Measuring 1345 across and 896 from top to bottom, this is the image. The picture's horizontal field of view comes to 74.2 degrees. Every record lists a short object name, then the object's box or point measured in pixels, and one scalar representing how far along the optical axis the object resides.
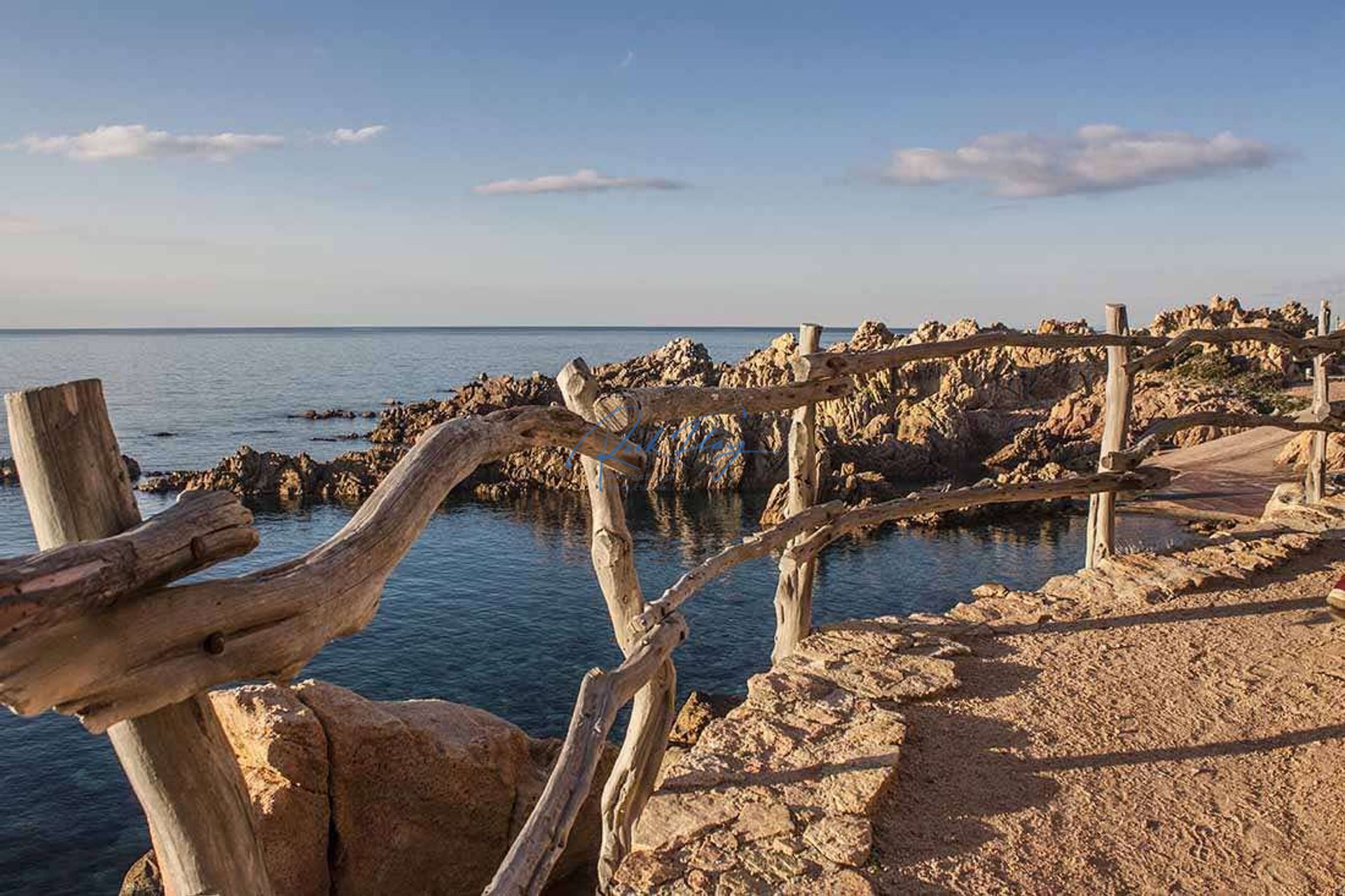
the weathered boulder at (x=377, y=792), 8.27
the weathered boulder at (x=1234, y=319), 54.09
